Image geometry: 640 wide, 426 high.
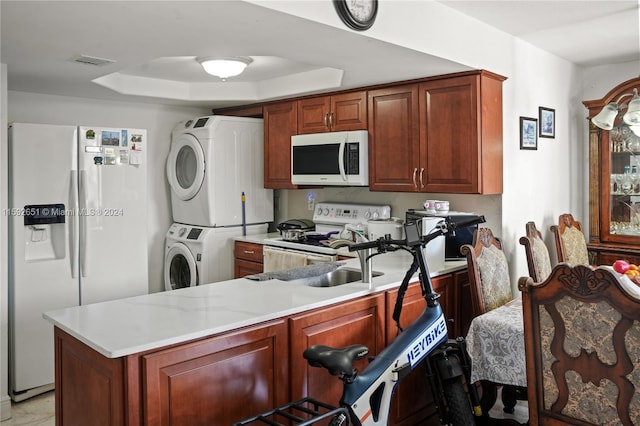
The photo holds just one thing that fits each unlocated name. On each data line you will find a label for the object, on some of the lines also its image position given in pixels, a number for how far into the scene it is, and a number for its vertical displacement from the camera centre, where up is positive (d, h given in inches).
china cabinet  155.3 +4.6
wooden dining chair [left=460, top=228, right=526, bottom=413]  112.7 -16.5
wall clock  90.5 +34.0
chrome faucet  105.6 -11.7
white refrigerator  132.6 -4.9
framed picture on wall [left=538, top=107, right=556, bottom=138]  152.1 +24.3
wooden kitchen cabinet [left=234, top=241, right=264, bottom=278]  174.7 -16.9
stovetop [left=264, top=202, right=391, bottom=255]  160.6 -3.6
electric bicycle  74.1 -26.0
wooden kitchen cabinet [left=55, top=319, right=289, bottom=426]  69.6 -24.6
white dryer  179.9 +12.7
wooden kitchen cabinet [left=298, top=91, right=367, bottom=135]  155.9 +29.0
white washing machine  178.4 -15.8
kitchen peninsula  70.2 -20.8
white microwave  155.2 +14.8
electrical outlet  193.3 +2.3
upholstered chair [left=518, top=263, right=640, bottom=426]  69.5 -19.8
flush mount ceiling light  140.4 +38.1
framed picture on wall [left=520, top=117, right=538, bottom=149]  143.7 +20.0
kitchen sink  116.6 -15.6
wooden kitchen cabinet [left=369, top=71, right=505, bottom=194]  130.6 +18.6
